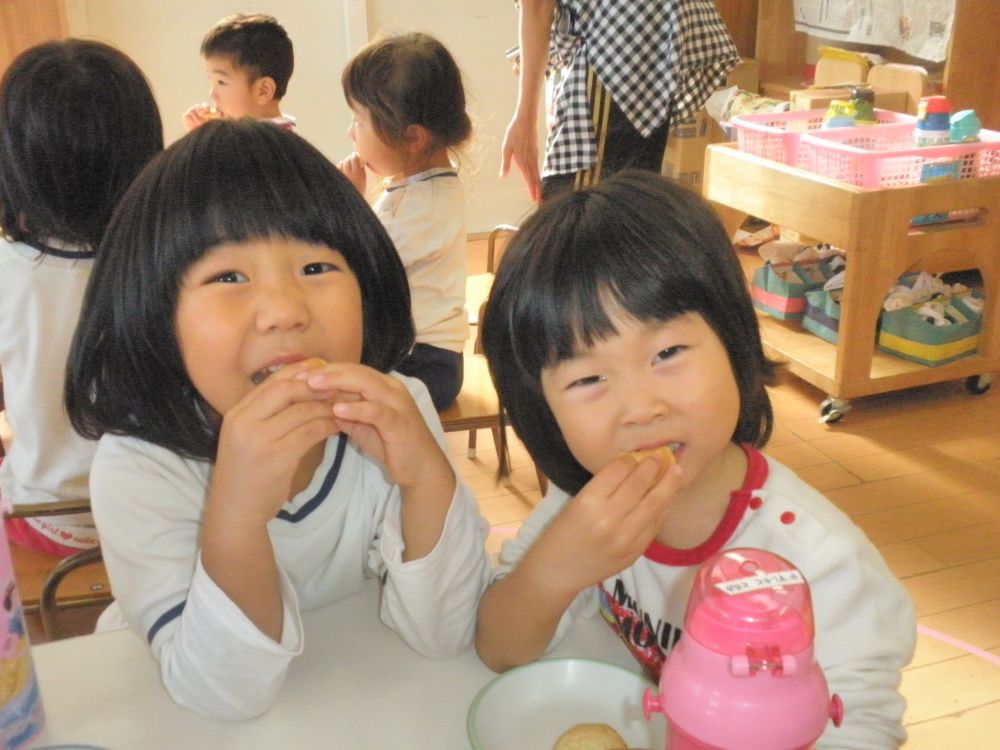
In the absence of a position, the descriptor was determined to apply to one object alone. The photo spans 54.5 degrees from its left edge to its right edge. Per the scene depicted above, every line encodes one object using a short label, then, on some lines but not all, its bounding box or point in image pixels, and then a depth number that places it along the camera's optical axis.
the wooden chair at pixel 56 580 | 1.13
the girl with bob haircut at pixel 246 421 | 0.70
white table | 0.66
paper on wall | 3.12
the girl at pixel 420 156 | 2.03
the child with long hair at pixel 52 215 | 1.42
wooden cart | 2.45
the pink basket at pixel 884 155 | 2.45
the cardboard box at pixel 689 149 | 3.89
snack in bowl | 0.61
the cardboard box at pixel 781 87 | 3.89
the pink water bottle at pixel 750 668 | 0.41
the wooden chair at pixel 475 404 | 1.82
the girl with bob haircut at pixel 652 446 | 0.70
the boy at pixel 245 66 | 2.72
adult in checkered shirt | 2.21
